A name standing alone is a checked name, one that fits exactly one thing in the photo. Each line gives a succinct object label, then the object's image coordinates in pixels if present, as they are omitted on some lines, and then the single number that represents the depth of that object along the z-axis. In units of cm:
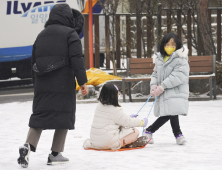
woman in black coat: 748
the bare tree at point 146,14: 2052
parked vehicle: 2342
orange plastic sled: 891
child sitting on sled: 868
